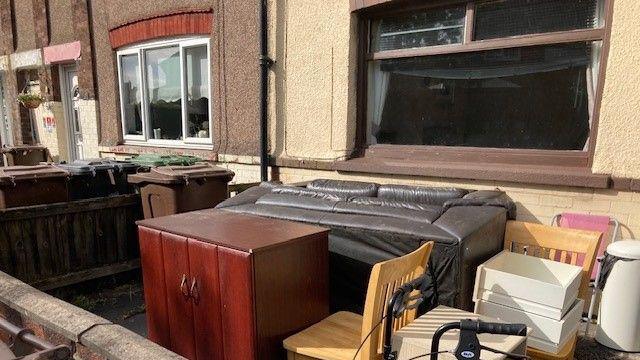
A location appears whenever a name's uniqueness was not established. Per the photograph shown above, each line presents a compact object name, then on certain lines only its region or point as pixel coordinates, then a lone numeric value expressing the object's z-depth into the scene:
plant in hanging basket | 8.90
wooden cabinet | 2.44
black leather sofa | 2.68
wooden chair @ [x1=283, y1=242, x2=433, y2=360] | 2.15
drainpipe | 5.39
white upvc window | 6.66
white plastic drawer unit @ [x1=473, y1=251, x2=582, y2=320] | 2.43
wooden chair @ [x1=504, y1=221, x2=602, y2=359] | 2.88
